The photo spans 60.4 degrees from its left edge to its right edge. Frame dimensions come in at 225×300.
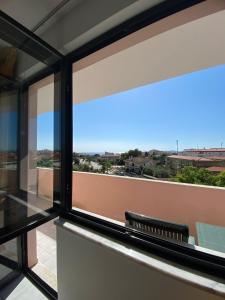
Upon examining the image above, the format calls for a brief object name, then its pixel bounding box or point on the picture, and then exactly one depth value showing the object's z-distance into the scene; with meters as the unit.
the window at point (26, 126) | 1.47
